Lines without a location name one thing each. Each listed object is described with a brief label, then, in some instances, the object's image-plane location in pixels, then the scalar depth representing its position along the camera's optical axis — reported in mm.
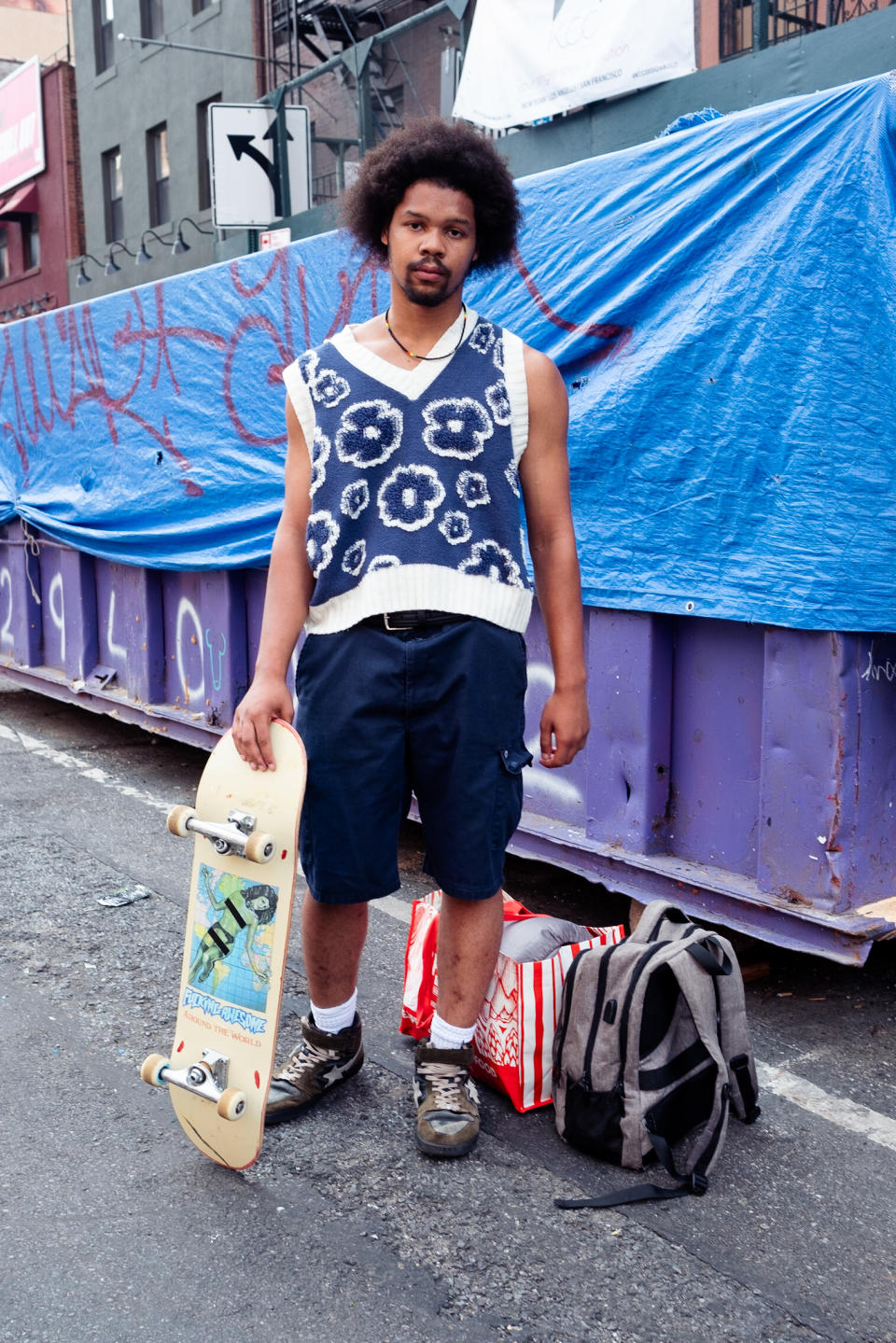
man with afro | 2639
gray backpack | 2641
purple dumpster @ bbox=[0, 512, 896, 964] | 3174
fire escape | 16219
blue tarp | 3090
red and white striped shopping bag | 2885
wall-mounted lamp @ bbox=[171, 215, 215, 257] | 19038
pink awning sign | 24766
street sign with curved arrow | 12742
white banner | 8750
